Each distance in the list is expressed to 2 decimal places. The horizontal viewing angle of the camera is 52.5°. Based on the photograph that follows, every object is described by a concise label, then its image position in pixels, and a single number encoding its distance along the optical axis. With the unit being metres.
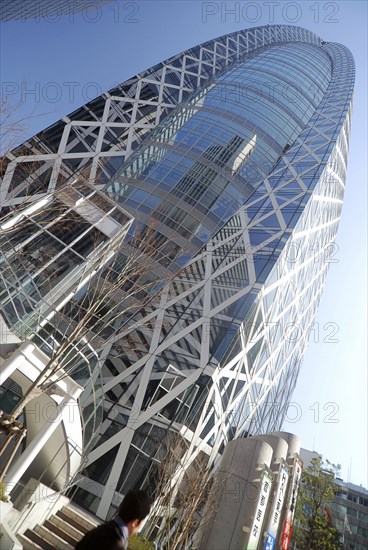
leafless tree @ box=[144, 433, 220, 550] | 14.05
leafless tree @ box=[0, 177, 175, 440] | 10.31
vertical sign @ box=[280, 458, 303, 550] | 18.05
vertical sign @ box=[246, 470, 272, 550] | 15.59
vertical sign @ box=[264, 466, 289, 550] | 16.50
